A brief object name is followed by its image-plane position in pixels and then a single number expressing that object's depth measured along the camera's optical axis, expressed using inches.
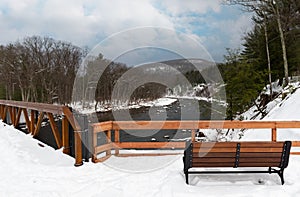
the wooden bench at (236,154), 143.3
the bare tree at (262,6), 689.5
